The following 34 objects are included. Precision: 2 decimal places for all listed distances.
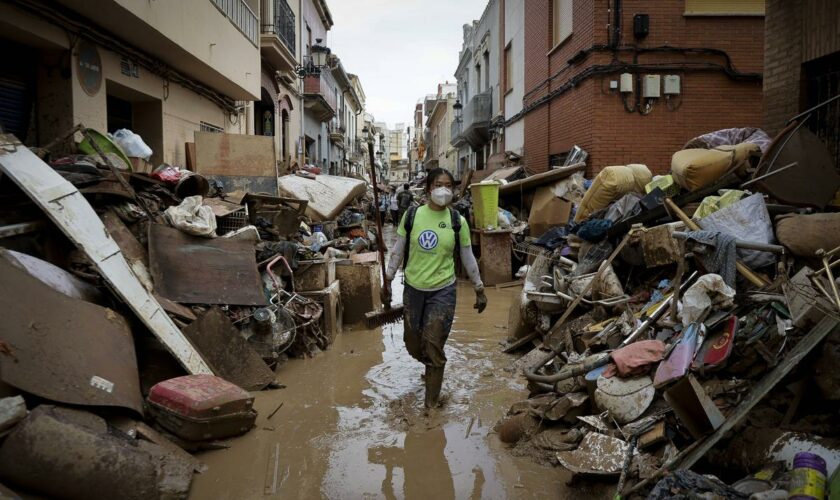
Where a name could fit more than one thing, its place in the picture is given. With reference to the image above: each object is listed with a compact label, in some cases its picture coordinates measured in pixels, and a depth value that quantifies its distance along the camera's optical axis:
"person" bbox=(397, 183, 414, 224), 18.06
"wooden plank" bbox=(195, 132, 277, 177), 8.94
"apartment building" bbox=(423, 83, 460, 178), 37.34
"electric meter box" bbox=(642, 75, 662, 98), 10.23
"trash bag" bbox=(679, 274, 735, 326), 3.97
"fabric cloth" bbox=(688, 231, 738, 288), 4.51
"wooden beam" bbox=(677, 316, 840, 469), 2.82
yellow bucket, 10.23
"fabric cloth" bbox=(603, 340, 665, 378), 3.77
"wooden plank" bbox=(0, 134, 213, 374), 4.09
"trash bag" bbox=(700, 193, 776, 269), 4.75
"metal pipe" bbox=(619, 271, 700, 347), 4.41
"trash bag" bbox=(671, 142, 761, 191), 6.31
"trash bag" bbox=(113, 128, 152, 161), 6.87
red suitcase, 3.53
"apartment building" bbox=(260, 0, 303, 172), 14.31
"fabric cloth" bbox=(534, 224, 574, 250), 8.28
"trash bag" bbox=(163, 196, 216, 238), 5.48
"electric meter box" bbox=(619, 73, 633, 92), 10.12
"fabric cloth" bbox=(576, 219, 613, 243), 6.61
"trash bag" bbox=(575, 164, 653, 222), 8.06
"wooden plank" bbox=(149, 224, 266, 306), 5.04
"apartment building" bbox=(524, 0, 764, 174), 10.17
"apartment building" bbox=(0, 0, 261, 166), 6.33
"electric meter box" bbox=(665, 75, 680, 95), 10.29
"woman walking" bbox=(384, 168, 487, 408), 4.58
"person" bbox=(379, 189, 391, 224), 27.13
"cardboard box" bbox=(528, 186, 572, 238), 10.36
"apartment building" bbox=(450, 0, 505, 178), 19.44
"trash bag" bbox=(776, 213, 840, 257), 4.11
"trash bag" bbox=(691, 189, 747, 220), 5.57
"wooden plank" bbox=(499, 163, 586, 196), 10.48
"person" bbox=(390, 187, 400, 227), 20.23
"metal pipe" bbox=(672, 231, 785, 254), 4.54
